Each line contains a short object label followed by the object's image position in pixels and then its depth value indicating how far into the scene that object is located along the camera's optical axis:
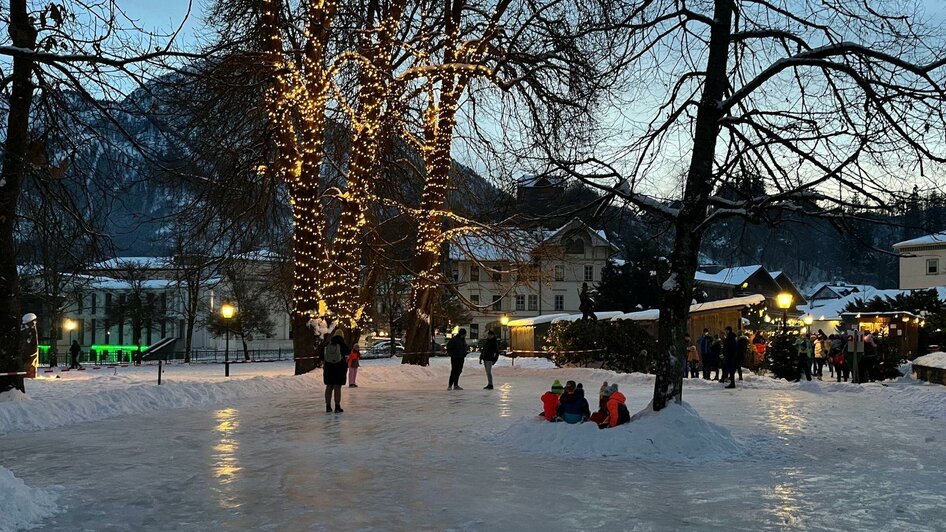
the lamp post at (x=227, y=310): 38.03
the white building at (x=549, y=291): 86.88
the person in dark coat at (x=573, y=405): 13.59
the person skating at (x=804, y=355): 28.50
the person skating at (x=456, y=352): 24.92
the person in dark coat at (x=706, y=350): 30.25
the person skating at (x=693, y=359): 31.27
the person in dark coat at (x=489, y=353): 26.04
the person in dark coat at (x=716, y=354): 29.58
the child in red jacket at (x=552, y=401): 13.98
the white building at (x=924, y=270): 70.44
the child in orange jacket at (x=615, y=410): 13.03
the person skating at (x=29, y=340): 25.58
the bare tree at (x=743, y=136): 12.05
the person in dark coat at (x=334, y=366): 17.94
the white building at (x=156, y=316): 70.38
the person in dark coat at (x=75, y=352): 52.72
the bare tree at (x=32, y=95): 10.09
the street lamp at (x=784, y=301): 31.71
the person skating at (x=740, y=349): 27.51
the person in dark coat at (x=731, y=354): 26.52
